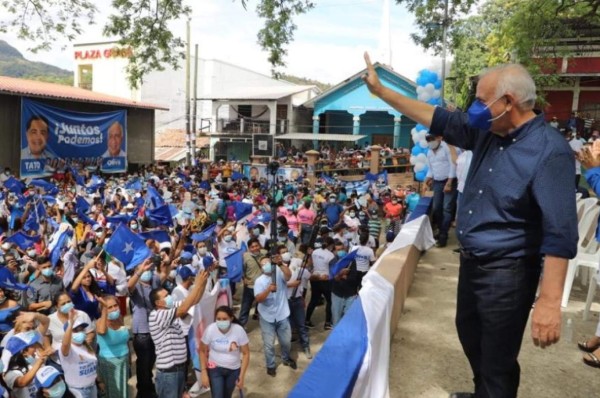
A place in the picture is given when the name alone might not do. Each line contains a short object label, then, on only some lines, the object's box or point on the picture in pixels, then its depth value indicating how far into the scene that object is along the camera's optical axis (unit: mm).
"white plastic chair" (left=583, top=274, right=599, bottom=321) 4352
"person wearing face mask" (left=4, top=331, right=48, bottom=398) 4062
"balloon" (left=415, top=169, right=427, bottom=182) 10116
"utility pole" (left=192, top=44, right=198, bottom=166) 26391
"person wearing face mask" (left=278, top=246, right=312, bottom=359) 7320
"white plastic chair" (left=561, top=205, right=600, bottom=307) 4940
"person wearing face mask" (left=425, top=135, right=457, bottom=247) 7020
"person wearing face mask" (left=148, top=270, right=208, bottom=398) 5172
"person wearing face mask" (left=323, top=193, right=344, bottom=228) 11997
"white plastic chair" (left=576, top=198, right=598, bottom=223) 5939
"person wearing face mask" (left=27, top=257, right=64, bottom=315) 6246
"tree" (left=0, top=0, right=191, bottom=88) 7398
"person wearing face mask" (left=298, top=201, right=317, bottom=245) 11812
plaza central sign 36716
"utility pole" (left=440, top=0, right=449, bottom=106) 9052
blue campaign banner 19750
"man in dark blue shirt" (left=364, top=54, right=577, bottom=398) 1759
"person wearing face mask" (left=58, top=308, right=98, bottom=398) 4656
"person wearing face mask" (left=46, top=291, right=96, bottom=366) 5000
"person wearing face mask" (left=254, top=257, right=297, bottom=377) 6699
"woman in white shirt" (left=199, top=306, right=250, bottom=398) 5332
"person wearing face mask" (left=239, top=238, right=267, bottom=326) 7535
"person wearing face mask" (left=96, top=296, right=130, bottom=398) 5223
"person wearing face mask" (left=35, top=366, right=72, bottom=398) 4168
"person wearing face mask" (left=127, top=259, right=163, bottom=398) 5684
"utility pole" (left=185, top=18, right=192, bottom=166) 24512
